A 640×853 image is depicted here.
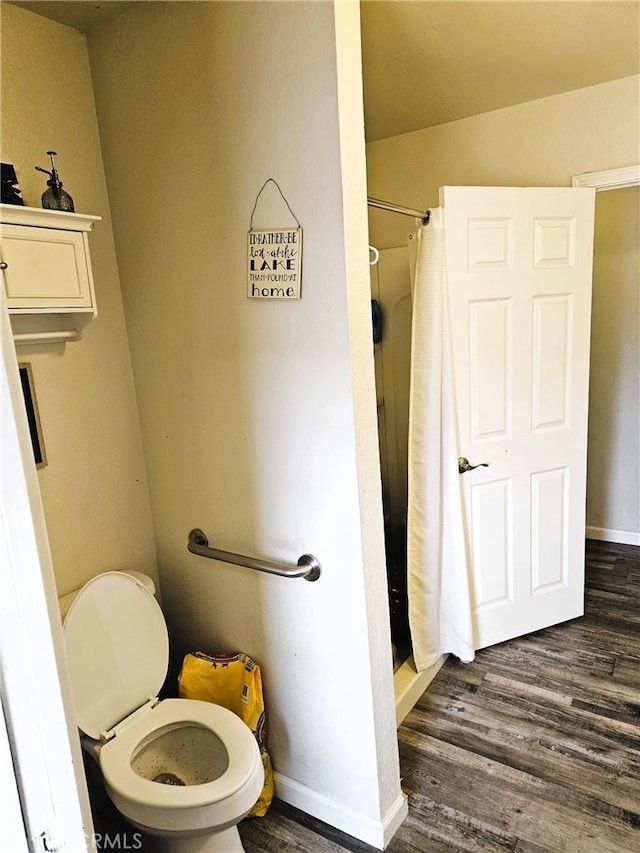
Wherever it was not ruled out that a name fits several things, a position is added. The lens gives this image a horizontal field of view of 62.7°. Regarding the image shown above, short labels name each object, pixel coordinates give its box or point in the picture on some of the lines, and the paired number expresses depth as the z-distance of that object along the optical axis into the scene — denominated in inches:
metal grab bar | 56.9
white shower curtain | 79.8
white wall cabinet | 49.6
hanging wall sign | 52.0
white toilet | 50.0
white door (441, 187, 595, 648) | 84.0
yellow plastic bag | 63.6
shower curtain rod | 68.4
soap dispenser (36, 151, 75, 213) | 53.8
